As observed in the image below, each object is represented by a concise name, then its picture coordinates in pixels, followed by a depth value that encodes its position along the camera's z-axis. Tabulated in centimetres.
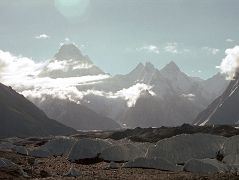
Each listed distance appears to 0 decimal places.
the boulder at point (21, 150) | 12778
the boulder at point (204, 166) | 7938
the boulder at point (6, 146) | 14916
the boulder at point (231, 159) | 8862
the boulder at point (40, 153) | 11781
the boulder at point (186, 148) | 9893
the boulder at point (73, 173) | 6918
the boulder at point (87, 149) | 10762
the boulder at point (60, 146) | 11839
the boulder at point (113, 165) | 8830
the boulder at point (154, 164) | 8350
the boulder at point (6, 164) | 7744
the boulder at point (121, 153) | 10119
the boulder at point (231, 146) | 9906
